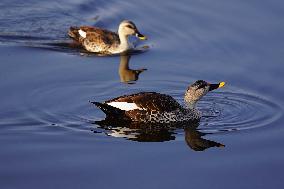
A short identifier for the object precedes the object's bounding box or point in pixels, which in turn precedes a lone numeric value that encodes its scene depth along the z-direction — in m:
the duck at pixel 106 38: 19.78
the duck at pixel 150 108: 14.80
